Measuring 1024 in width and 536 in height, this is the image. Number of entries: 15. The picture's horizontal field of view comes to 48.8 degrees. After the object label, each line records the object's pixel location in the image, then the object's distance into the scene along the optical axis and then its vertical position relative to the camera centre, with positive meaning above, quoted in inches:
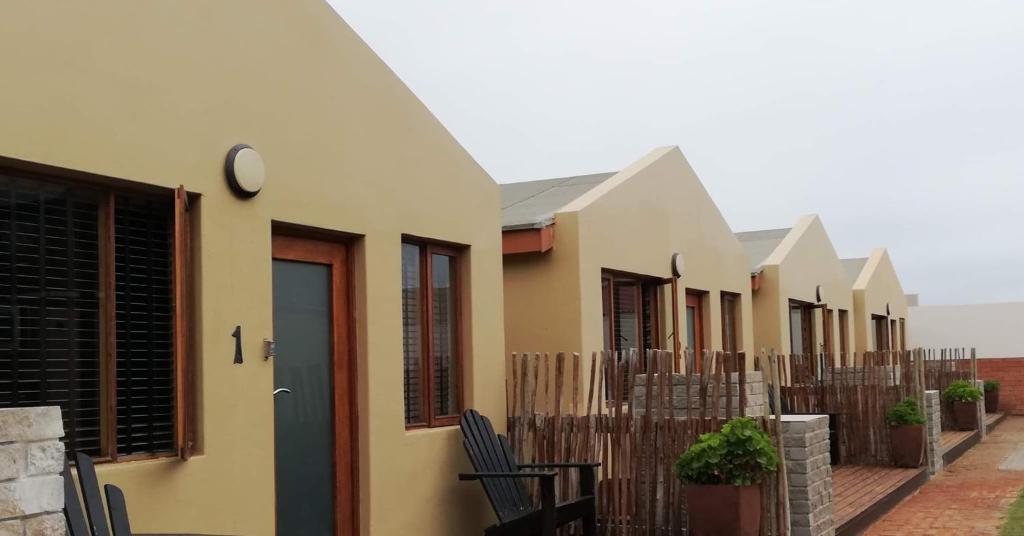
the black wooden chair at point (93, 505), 156.7 -21.9
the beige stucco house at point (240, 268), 211.3 +18.9
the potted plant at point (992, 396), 1109.7 -64.0
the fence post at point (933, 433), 591.8 -53.8
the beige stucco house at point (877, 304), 893.8 +25.3
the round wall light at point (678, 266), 500.7 +32.9
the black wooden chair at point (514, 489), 304.3 -41.6
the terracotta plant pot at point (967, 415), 830.5 -61.4
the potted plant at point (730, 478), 310.7 -38.8
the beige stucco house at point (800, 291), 672.4 +29.3
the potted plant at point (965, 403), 827.4 -52.4
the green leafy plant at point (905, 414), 573.3 -41.5
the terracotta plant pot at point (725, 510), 310.5 -47.5
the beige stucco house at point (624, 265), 409.1 +31.2
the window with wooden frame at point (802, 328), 733.3 +5.3
